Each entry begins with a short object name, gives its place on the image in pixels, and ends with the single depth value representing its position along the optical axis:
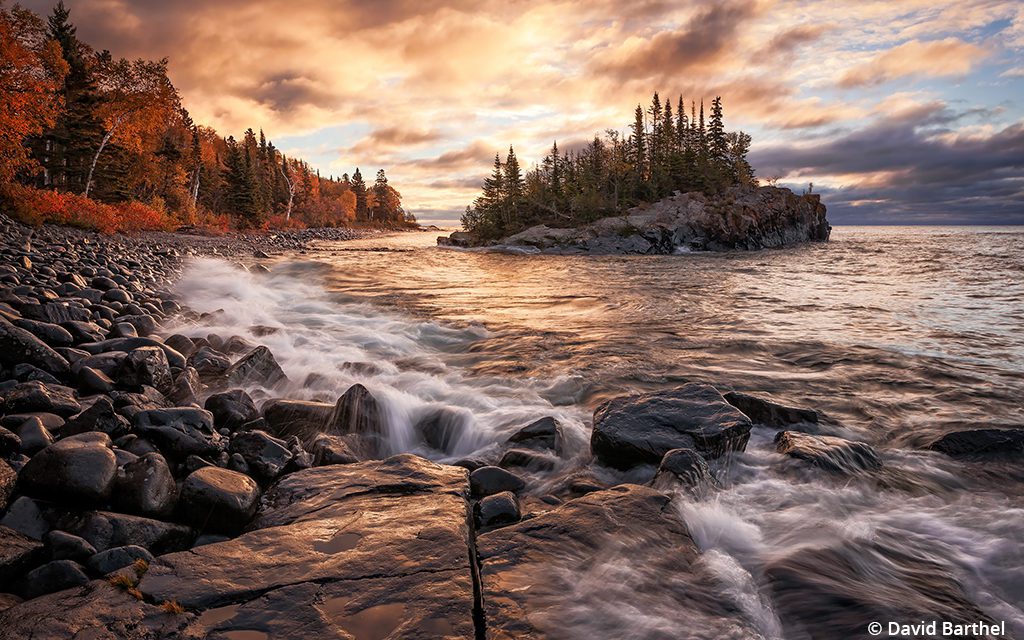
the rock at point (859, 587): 3.01
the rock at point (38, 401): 4.61
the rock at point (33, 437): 3.96
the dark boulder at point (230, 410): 5.54
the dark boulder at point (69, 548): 2.95
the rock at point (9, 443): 3.78
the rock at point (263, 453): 4.50
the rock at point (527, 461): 5.36
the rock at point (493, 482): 4.58
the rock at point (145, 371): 6.00
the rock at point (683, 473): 4.57
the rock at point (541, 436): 5.77
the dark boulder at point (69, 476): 3.40
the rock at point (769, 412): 6.44
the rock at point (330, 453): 4.98
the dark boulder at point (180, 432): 4.42
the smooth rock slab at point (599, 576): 2.75
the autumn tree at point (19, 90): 23.00
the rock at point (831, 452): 5.28
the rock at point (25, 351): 5.70
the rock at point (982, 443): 5.60
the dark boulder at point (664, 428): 5.25
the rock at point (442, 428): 6.27
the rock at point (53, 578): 2.72
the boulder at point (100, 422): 4.33
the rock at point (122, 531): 3.21
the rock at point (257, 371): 7.43
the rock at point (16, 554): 2.79
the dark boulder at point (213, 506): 3.66
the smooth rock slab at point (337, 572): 2.49
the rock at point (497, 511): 3.91
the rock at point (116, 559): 2.89
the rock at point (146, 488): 3.55
